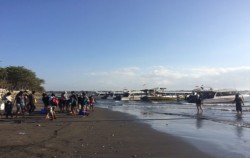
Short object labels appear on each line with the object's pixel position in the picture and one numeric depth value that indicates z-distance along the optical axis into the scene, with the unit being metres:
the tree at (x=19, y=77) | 63.45
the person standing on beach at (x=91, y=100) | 19.57
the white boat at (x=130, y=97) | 59.60
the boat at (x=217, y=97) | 39.48
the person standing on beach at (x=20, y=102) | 12.71
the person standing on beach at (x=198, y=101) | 18.94
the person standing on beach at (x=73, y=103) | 15.08
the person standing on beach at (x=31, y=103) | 13.82
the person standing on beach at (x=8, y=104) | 12.19
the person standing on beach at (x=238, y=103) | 17.40
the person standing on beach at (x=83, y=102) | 15.39
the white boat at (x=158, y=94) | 51.71
